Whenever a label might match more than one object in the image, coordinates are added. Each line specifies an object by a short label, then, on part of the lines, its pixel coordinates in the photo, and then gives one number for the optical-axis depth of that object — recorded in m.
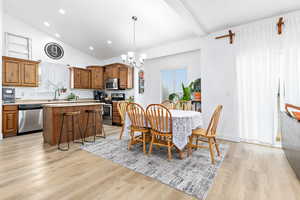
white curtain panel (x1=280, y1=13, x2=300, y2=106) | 2.79
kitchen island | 3.17
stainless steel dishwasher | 4.09
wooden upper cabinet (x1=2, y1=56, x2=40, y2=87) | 4.16
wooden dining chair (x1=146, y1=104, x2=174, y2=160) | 2.43
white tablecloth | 2.35
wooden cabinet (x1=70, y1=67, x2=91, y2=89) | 5.78
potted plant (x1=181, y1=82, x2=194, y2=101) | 4.17
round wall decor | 5.34
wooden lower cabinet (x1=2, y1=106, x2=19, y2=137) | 3.85
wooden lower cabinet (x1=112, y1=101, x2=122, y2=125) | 5.42
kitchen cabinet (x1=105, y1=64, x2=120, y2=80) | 5.83
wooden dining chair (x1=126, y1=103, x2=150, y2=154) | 2.75
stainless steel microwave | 5.82
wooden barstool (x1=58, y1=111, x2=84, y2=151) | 3.13
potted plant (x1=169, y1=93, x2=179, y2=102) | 5.12
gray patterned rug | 1.81
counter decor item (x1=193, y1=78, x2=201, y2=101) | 4.33
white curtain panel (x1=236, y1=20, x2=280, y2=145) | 3.05
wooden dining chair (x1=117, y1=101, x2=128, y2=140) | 3.54
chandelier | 3.35
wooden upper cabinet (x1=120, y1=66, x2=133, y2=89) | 5.57
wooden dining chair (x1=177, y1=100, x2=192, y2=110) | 3.51
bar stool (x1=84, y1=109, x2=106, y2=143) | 3.83
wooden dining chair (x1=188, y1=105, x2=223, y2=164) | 2.33
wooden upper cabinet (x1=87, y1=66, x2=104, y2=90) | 6.23
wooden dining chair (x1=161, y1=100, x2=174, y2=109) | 3.68
